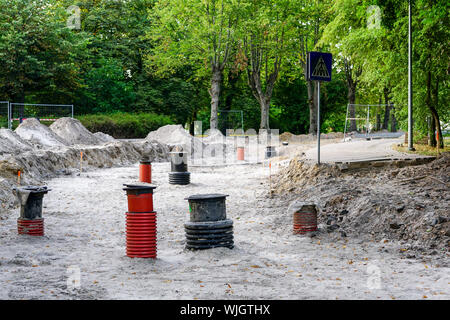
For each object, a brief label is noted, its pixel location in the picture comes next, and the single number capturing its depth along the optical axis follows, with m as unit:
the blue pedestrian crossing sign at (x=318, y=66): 14.70
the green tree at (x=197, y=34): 40.66
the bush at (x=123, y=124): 37.81
